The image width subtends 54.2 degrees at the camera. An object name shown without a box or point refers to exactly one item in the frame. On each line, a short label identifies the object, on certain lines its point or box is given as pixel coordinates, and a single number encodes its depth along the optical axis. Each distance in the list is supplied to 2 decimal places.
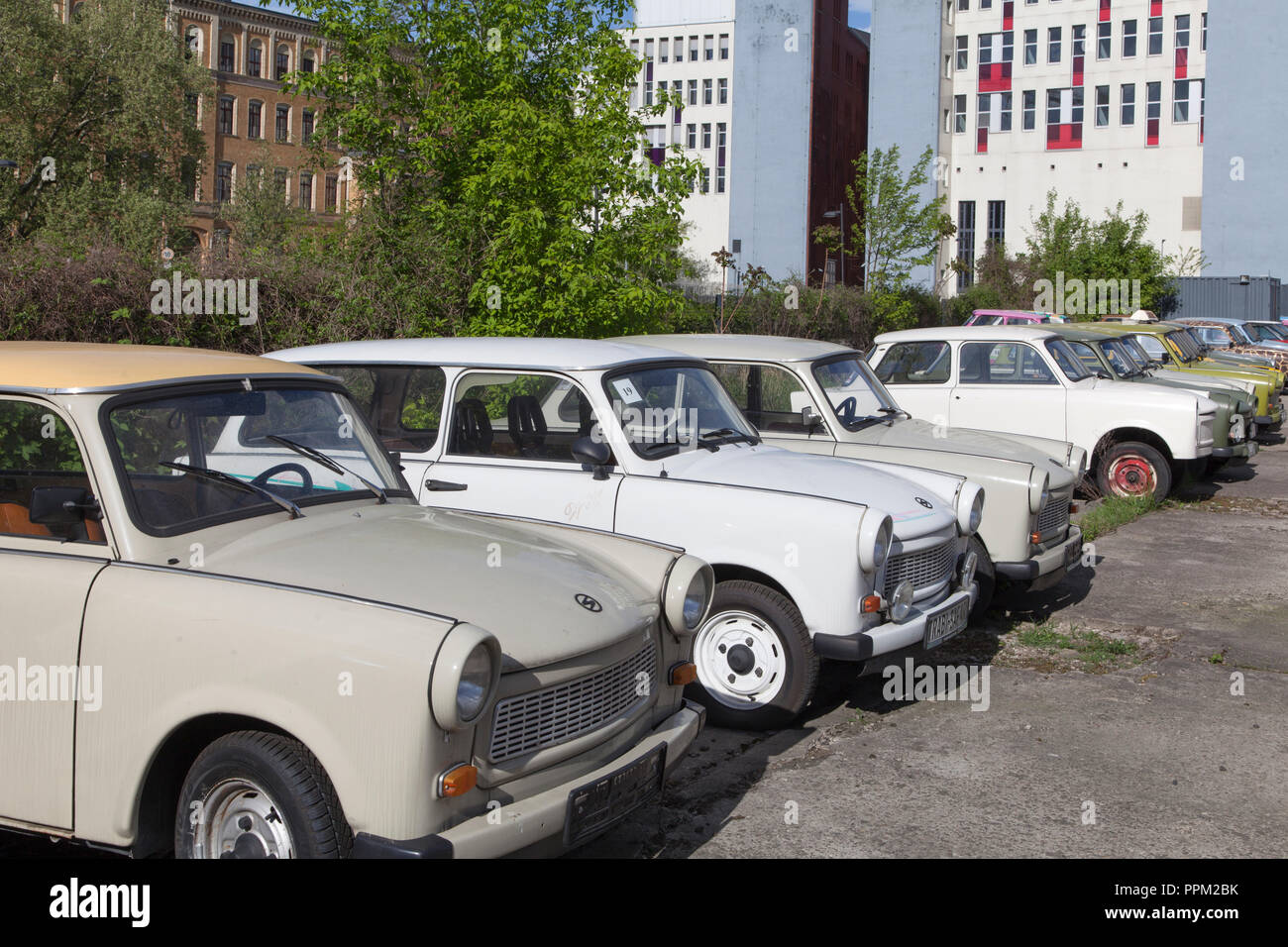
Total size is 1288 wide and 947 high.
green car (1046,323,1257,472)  14.16
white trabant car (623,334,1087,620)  8.02
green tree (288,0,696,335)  14.06
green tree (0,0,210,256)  29.92
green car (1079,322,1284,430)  18.47
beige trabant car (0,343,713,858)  3.41
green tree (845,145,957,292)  37.12
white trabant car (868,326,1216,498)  13.05
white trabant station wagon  5.94
